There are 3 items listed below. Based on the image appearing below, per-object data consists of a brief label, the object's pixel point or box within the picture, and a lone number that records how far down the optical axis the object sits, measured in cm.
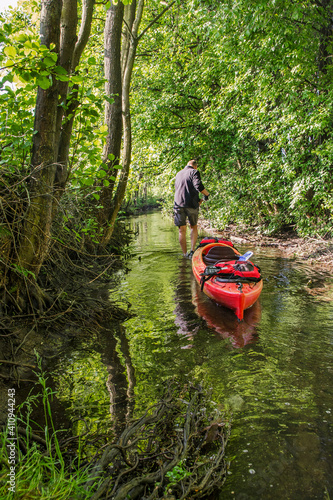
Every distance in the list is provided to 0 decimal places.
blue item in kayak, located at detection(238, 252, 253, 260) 574
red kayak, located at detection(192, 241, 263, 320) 496
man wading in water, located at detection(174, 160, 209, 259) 911
